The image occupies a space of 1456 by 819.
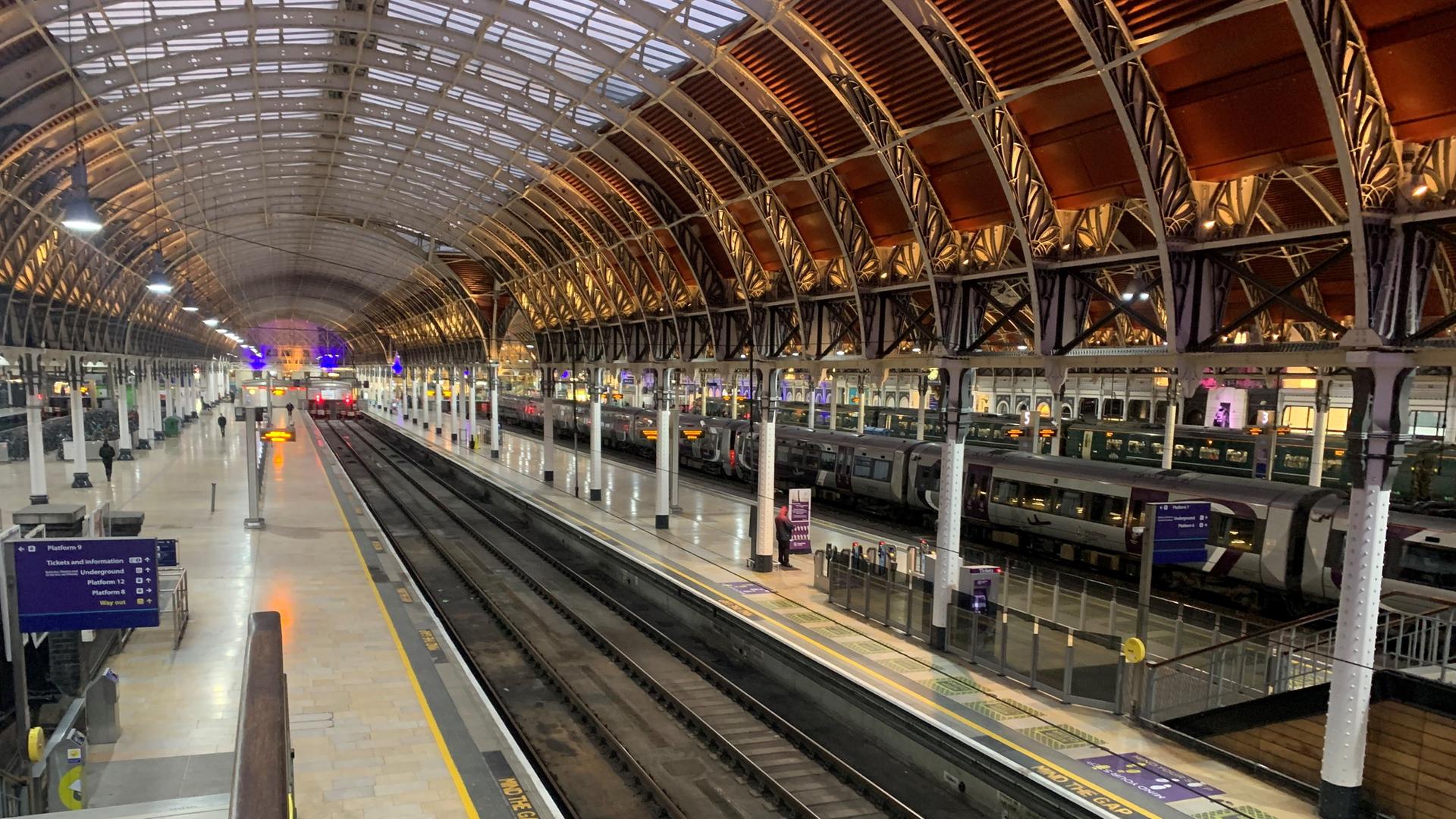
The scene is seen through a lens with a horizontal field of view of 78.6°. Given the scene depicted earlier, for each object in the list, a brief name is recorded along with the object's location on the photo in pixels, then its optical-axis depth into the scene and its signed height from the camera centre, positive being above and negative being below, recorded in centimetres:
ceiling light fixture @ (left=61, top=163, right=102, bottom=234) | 1262 +195
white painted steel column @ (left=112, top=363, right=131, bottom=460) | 3941 -339
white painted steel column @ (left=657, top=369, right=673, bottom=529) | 2623 -270
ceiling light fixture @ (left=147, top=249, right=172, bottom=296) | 2073 +162
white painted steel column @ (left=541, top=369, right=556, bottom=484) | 3597 -336
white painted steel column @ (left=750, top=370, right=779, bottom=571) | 2064 -254
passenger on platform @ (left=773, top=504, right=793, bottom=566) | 2106 -386
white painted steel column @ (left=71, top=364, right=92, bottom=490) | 3114 -359
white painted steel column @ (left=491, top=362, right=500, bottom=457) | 4616 -296
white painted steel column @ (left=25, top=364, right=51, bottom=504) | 2592 -261
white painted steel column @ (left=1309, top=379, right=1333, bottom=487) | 2095 -106
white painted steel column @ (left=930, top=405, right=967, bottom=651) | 1521 -263
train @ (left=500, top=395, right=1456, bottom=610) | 1536 -289
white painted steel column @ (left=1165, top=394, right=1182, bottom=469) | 2236 -125
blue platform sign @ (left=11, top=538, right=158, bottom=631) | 963 -267
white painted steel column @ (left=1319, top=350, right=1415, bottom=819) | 951 -196
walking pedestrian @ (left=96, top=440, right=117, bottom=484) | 3341 -410
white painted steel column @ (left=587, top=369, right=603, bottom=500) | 3152 -283
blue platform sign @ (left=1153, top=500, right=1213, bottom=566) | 1239 -208
